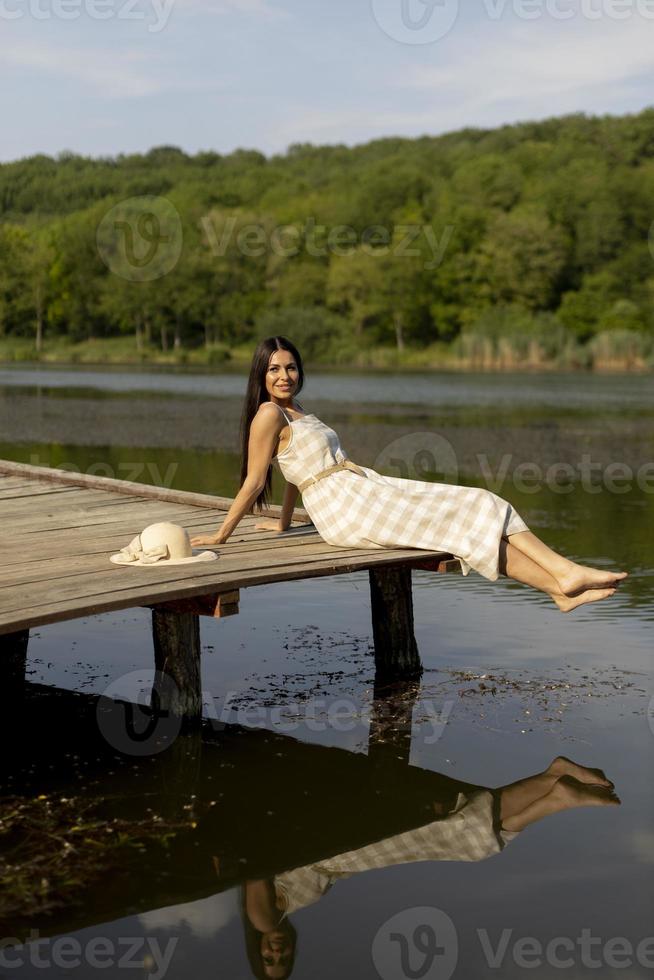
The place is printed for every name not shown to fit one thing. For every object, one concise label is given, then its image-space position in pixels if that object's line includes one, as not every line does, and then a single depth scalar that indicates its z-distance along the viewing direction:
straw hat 6.40
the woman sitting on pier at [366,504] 6.54
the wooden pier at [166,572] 5.69
